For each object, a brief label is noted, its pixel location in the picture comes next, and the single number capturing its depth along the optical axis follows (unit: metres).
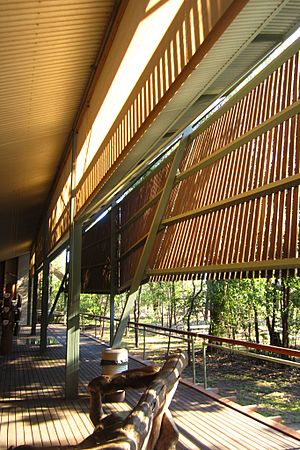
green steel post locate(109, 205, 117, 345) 10.77
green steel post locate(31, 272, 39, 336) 15.07
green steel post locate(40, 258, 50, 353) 11.34
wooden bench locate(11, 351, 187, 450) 1.58
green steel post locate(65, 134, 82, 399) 6.26
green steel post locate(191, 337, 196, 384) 6.40
